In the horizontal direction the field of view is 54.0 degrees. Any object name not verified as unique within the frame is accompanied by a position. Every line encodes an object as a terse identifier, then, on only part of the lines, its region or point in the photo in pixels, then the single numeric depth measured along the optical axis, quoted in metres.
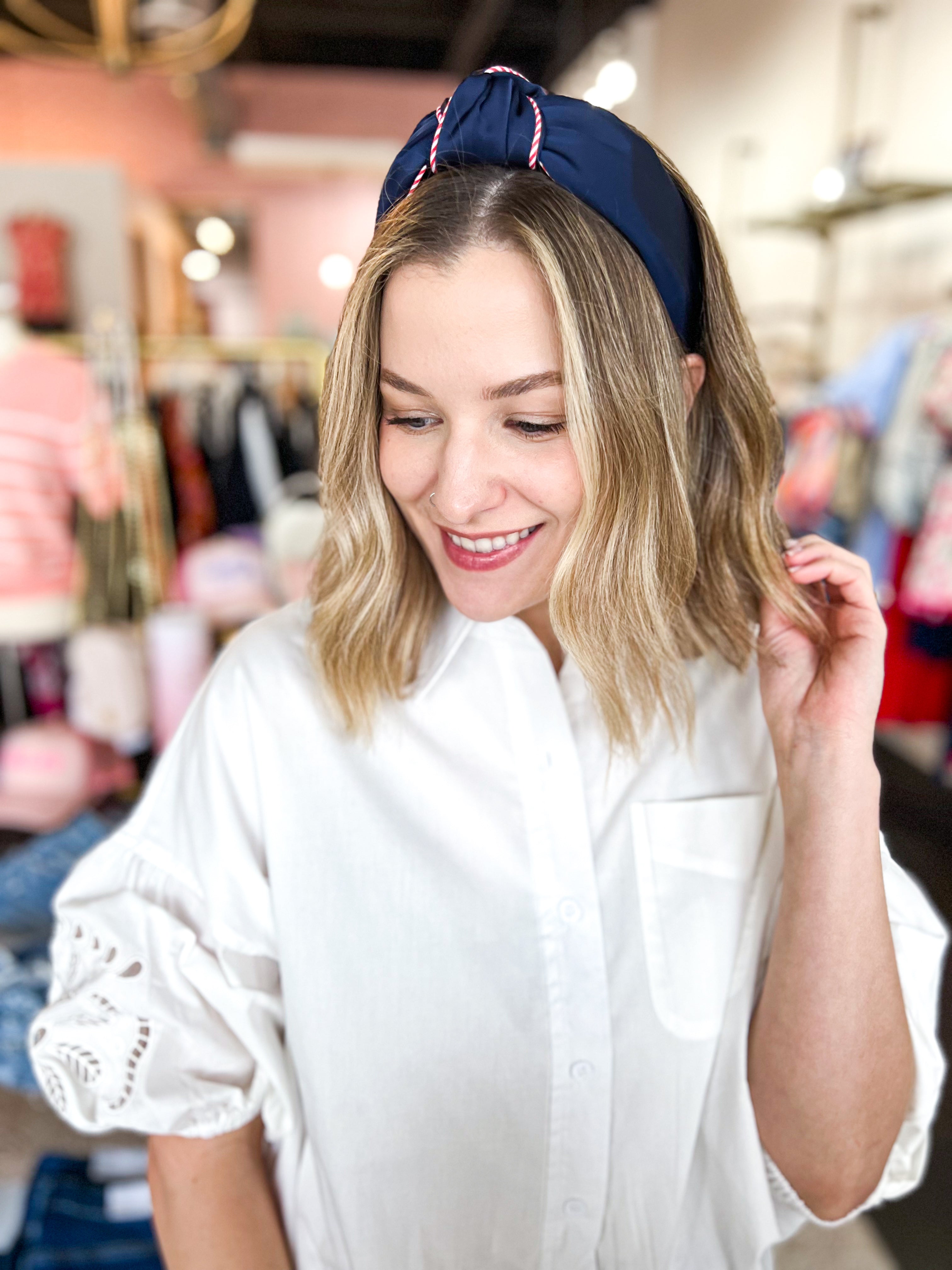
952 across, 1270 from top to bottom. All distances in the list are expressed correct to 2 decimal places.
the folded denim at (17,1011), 1.58
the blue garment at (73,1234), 1.28
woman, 0.83
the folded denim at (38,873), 1.85
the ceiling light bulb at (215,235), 7.50
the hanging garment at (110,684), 2.70
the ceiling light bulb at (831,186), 2.76
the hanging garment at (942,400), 1.95
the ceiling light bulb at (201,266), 7.74
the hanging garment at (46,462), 2.65
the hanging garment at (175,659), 2.66
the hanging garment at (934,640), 2.17
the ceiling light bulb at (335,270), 7.29
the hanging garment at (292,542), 2.71
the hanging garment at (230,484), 3.45
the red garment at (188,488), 3.39
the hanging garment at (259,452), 3.44
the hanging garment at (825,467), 2.38
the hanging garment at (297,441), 3.51
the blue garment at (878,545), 2.35
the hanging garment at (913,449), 2.09
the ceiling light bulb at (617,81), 3.95
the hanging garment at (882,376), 2.20
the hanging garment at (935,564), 1.97
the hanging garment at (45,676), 3.05
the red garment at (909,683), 2.30
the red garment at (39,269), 3.45
